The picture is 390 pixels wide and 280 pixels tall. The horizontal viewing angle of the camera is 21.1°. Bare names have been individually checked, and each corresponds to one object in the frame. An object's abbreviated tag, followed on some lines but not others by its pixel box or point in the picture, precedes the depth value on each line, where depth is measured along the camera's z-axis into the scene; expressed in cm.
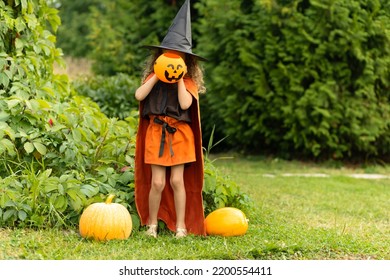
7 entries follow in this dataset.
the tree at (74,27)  3344
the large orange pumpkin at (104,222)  715
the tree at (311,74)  1477
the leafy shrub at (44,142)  746
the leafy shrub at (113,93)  1538
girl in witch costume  757
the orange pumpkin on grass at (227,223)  767
